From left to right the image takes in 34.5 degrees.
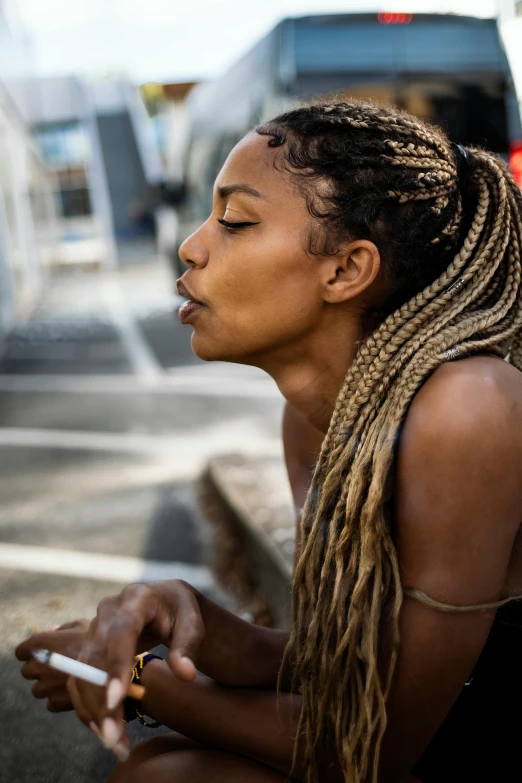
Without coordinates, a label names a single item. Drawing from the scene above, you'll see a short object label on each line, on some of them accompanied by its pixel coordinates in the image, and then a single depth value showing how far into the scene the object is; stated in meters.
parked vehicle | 7.23
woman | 1.45
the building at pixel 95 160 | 25.03
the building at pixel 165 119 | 26.29
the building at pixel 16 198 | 11.36
